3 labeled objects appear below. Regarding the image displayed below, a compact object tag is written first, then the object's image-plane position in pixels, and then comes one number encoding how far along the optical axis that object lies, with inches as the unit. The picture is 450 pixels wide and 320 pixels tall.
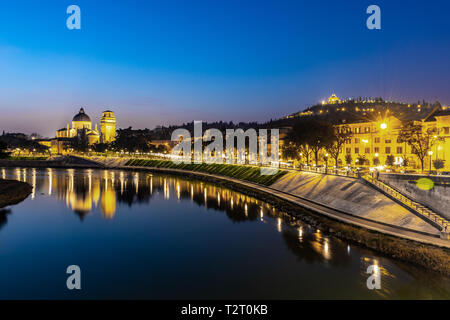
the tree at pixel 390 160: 2832.2
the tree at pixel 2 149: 3063.5
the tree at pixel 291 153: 3681.1
